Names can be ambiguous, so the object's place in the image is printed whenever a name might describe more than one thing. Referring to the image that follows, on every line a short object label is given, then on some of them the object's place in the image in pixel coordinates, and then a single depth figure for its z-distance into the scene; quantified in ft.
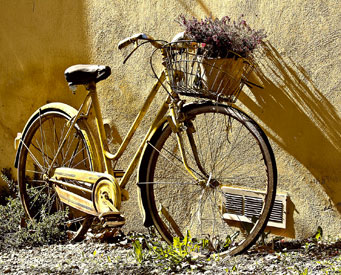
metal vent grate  22.66
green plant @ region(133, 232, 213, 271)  20.00
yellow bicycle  20.09
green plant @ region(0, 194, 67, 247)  26.33
